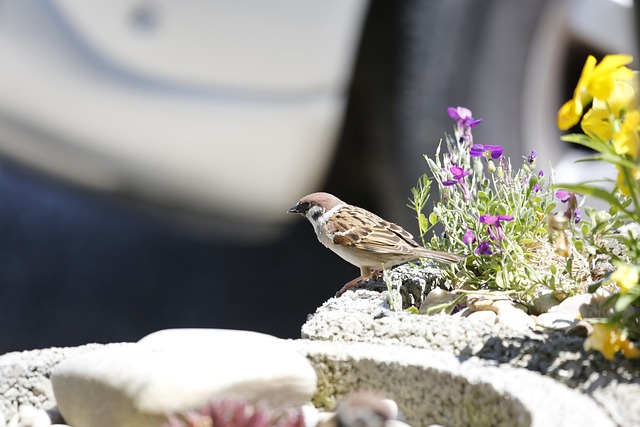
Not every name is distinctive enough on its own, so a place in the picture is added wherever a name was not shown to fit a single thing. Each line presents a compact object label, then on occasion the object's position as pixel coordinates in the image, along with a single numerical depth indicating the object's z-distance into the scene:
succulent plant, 3.43
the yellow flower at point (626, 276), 3.94
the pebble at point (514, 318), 5.21
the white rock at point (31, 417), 4.53
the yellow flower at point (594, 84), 4.29
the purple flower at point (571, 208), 5.00
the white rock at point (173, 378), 4.04
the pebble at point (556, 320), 4.96
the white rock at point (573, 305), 5.19
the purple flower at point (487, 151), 5.86
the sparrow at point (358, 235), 6.37
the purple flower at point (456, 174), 5.81
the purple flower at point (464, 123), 6.00
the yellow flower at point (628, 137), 4.21
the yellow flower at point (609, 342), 4.03
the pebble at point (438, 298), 5.70
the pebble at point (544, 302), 5.51
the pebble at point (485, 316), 5.34
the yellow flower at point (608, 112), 4.37
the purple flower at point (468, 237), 5.85
